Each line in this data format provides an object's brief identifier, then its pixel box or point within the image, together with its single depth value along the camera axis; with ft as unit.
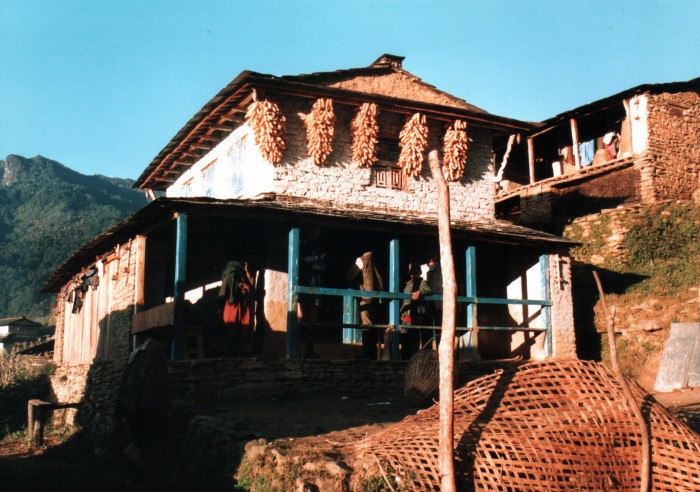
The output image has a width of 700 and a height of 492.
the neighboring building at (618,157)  66.85
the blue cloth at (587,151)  77.25
